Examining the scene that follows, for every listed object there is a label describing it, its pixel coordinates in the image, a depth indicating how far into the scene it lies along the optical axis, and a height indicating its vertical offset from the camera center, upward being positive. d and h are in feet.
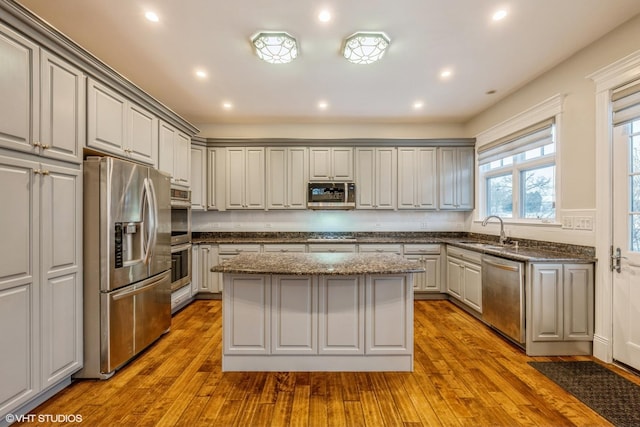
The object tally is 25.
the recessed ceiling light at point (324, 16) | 7.50 +5.36
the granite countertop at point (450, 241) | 9.01 -1.33
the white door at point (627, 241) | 7.68 -0.76
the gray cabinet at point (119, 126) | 7.68 +2.74
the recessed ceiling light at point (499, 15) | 7.48 +5.37
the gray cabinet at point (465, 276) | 11.80 -2.82
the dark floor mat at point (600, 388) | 6.15 -4.33
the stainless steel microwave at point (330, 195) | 15.48 +1.04
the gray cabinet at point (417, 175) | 15.78 +2.16
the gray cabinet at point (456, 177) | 15.79 +2.08
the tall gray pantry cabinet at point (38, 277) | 5.65 -1.39
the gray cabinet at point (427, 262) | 14.80 -2.51
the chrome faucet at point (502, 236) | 12.55 -0.97
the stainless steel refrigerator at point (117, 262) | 7.43 -1.37
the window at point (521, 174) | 10.89 +1.82
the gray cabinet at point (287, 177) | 15.66 +2.05
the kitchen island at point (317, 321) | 7.78 -2.96
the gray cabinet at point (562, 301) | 8.65 -2.67
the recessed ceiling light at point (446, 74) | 10.66 +5.39
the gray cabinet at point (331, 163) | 15.71 +2.81
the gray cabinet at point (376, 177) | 15.75 +2.07
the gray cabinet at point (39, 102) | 5.62 +2.49
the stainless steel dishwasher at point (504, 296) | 9.02 -2.84
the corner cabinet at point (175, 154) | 11.35 +2.62
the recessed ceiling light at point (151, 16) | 7.56 +5.36
